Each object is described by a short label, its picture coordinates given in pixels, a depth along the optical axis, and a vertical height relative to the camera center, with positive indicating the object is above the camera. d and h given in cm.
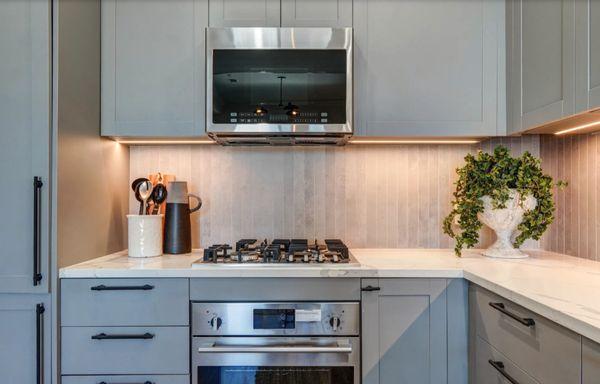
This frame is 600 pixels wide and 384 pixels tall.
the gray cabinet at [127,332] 152 -56
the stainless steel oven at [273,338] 152 -58
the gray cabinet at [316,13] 183 +86
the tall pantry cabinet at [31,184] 150 +3
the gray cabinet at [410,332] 153 -56
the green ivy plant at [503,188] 170 +3
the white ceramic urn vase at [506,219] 172 -12
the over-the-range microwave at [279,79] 173 +52
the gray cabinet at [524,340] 95 -43
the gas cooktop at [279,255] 159 -27
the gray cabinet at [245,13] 183 +87
